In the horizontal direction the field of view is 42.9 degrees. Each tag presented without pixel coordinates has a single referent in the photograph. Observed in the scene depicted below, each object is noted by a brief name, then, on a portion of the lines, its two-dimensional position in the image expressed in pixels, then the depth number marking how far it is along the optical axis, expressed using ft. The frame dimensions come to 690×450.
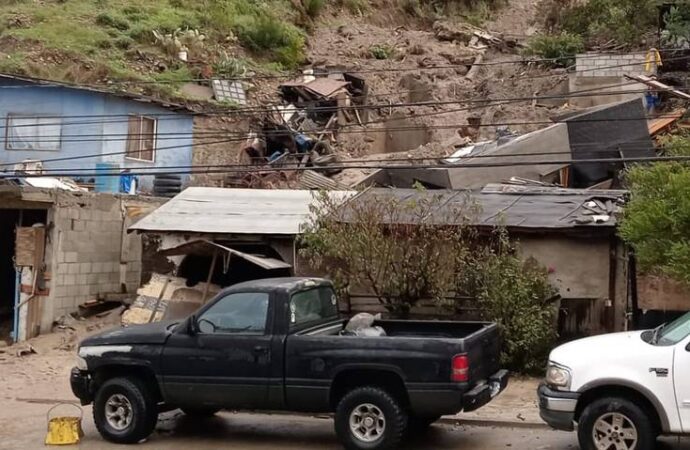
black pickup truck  30.40
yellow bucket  33.96
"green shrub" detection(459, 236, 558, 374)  47.26
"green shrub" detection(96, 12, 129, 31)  118.62
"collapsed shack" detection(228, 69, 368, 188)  90.74
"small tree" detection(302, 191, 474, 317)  49.14
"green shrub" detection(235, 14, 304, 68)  130.82
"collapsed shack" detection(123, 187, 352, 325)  57.98
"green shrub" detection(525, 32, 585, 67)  111.75
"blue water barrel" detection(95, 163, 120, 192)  80.12
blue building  84.17
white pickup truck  27.35
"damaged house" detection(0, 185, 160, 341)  61.16
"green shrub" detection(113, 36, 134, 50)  112.66
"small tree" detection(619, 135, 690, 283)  39.65
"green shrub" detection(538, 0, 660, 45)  112.57
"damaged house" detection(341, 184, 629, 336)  50.39
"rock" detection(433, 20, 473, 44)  140.26
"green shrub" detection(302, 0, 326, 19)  151.43
